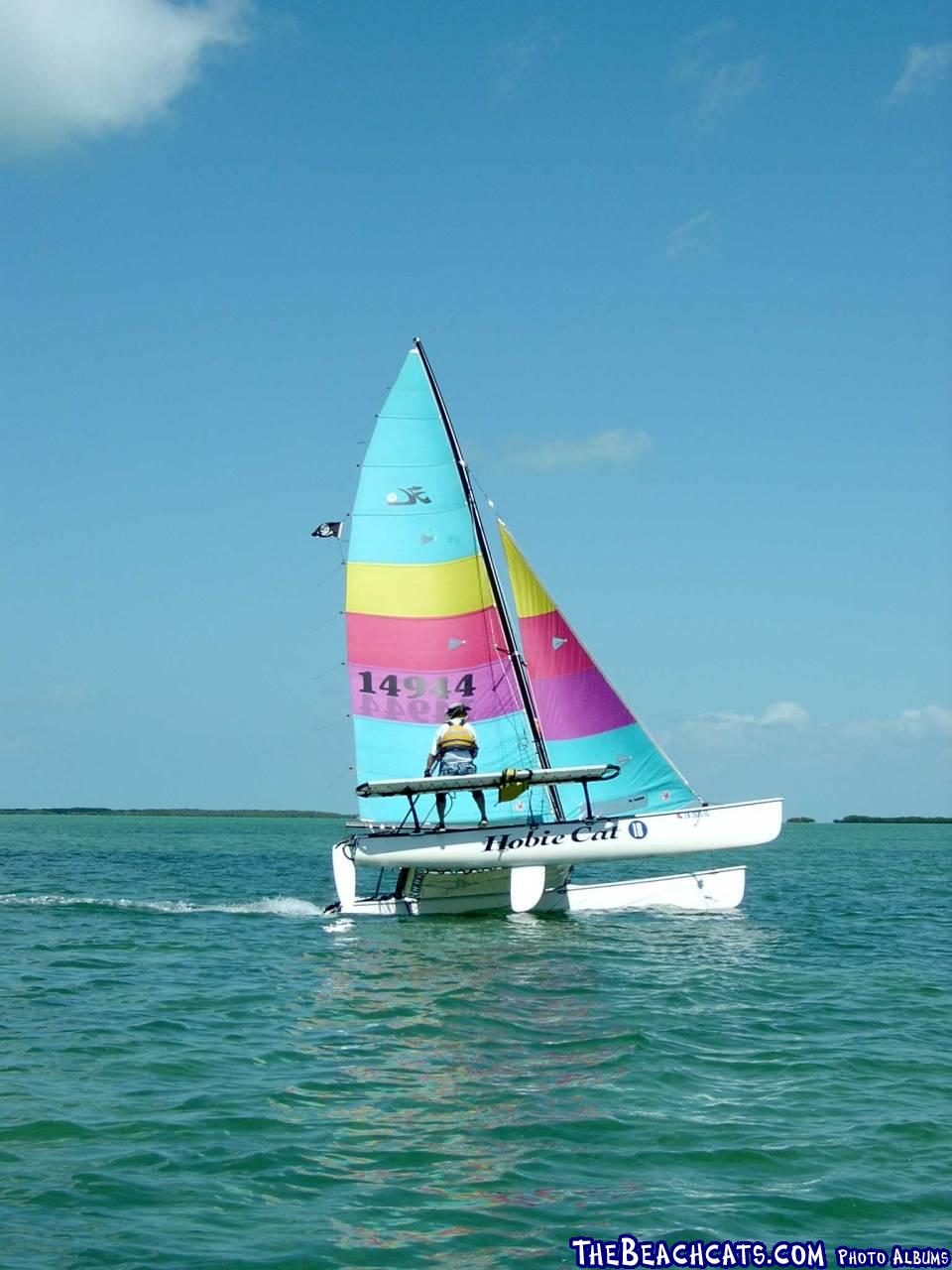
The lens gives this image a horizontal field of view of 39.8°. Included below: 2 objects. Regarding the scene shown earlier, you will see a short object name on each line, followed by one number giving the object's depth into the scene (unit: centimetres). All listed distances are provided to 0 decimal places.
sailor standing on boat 2412
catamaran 2548
